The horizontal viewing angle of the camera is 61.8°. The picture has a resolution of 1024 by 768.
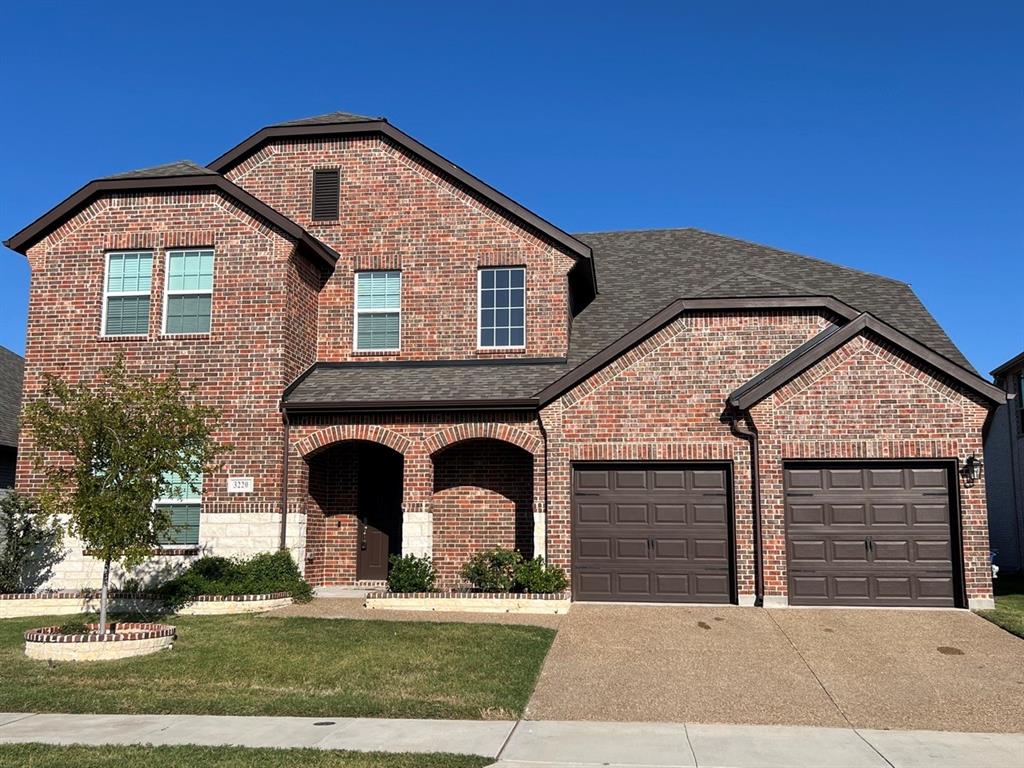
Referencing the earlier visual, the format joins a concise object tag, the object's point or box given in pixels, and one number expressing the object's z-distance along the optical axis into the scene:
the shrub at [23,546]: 14.95
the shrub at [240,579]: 14.17
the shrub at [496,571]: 14.34
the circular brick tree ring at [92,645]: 10.86
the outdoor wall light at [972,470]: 13.52
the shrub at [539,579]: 13.99
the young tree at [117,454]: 11.53
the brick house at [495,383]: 13.87
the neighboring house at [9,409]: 21.11
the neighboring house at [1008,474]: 24.08
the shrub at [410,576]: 14.36
